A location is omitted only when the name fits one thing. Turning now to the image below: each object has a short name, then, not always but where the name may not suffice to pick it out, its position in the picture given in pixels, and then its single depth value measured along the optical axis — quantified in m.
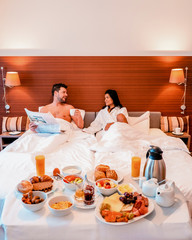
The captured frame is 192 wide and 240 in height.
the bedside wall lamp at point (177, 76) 2.97
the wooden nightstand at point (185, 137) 2.89
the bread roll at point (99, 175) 1.34
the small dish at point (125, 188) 1.20
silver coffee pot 1.28
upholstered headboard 3.18
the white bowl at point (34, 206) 1.03
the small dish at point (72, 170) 1.42
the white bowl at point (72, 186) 1.23
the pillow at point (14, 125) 3.11
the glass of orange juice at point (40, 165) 1.42
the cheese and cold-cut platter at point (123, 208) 1.00
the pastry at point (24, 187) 1.16
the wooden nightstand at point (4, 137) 2.89
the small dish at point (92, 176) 1.34
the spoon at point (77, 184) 1.23
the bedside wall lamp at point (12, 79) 2.97
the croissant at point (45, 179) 1.27
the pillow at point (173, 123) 3.10
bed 1.57
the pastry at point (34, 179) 1.25
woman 2.88
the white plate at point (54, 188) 1.21
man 2.97
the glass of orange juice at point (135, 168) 1.42
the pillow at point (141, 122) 2.91
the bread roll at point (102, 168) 1.42
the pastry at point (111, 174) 1.34
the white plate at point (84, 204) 1.08
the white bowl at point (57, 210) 1.02
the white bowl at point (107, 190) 1.19
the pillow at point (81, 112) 2.97
